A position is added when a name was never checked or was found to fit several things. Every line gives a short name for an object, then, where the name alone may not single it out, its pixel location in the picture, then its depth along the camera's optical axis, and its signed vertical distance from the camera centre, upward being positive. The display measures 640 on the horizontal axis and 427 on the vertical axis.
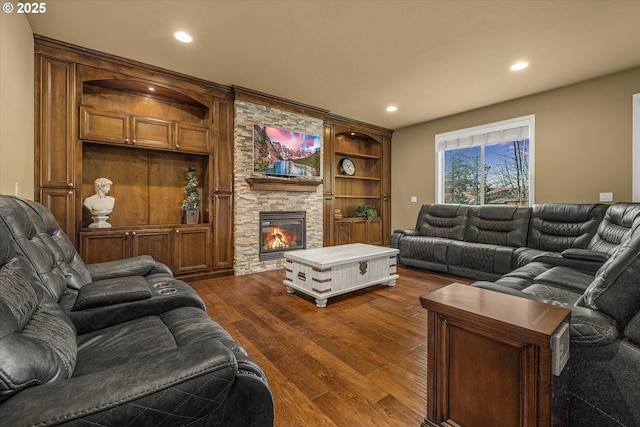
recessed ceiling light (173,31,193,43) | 2.79 +1.78
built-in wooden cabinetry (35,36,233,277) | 3.03 +0.80
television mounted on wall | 4.36 +1.00
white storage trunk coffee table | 2.92 -0.64
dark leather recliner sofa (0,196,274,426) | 0.62 -0.42
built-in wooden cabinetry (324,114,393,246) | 5.52 +0.71
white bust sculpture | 3.32 +0.11
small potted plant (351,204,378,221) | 6.13 +0.01
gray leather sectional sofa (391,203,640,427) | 0.99 -0.44
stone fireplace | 4.20 +0.25
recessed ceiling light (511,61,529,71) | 3.39 +1.79
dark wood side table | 0.92 -0.53
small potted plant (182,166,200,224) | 4.03 +0.16
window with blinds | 4.67 +0.89
